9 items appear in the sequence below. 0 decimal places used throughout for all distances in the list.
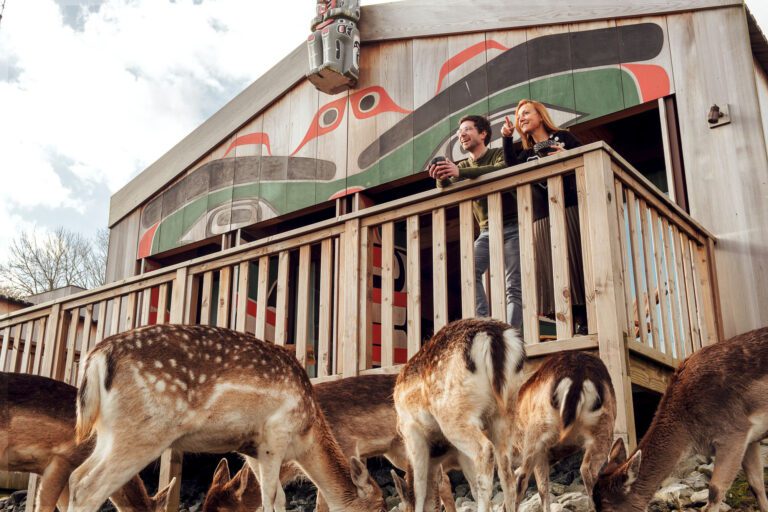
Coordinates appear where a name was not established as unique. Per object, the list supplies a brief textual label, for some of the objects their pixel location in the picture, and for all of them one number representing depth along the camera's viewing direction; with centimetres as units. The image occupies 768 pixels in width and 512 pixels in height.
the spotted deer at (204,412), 450
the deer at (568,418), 494
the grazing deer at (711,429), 466
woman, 661
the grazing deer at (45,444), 579
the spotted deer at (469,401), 450
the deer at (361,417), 605
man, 640
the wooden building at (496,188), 596
